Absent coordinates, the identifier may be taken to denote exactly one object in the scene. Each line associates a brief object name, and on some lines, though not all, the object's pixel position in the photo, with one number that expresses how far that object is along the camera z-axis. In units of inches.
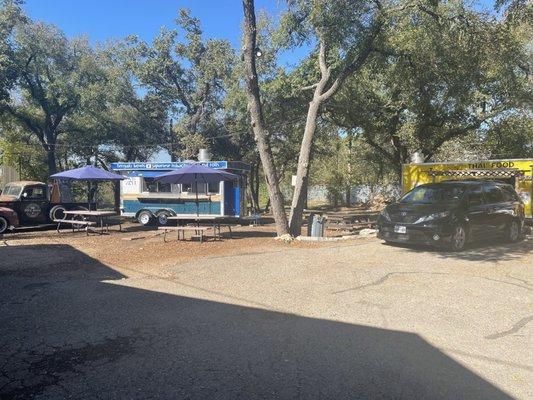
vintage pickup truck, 683.4
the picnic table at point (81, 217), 648.4
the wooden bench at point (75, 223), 642.3
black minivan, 430.9
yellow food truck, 677.9
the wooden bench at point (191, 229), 534.3
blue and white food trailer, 795.4
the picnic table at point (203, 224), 538.3
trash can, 590.0
